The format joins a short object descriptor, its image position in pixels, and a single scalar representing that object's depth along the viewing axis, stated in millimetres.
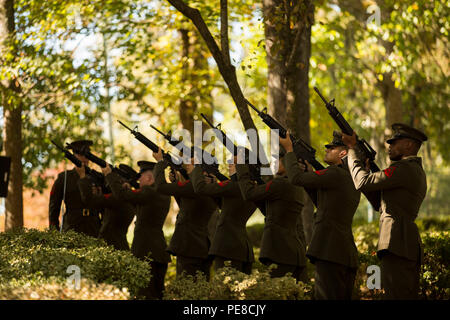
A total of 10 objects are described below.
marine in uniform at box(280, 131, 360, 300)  13586
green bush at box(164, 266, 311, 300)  10781
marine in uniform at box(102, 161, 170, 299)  19094
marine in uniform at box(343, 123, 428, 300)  12875
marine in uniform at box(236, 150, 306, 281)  15023
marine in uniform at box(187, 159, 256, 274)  16266
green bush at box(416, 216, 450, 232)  24828
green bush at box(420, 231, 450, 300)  17078
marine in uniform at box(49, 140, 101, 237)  21687
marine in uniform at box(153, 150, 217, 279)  17781
